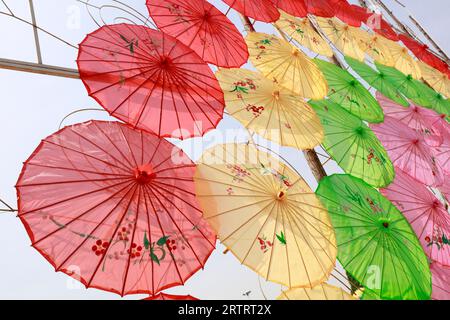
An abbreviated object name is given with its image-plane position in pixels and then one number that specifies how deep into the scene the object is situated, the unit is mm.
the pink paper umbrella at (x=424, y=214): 3607
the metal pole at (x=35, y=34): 2481
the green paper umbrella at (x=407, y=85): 6016
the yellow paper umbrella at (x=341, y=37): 6090
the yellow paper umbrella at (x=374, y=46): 6461
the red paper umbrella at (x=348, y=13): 6879
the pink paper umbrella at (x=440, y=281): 3217
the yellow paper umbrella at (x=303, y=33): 5340
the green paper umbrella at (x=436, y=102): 6234
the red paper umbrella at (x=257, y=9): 4531
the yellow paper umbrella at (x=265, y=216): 2271
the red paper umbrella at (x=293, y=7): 5410
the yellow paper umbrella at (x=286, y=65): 4000
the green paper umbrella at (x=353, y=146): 3734
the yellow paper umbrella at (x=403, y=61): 6814
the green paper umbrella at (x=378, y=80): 5594
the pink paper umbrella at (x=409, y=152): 4488
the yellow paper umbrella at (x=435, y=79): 7305
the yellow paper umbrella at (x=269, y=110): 3217
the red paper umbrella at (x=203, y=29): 3483
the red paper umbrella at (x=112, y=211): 1753
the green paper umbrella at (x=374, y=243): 2746
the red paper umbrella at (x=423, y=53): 7969
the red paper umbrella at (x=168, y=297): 1916
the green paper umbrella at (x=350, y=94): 4555
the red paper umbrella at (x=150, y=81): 2367
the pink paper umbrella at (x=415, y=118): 5363
